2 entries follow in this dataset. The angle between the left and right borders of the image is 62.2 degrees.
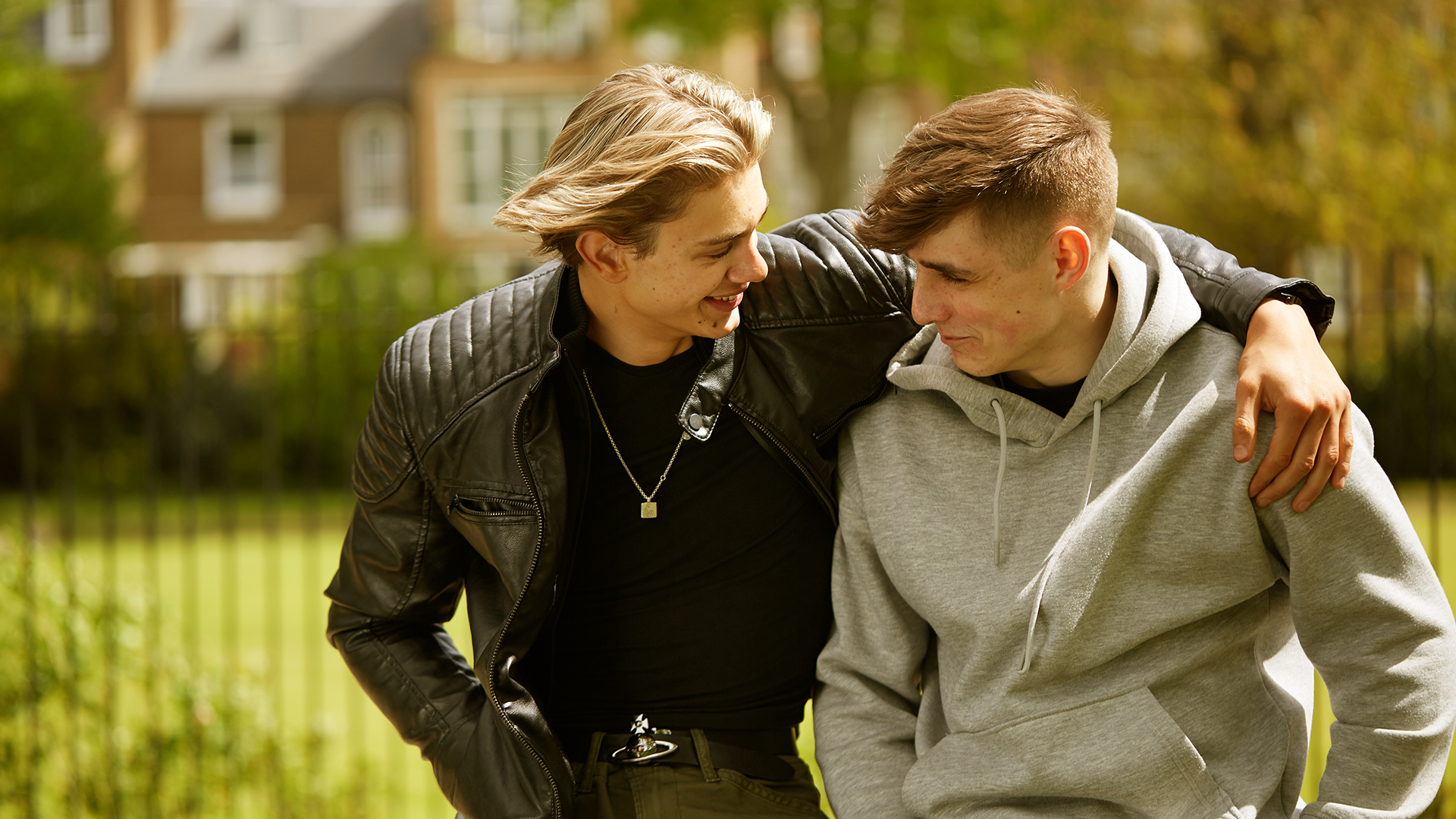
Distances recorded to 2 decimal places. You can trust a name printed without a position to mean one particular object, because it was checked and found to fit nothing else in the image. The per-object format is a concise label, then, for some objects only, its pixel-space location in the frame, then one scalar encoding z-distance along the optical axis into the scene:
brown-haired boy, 1.99
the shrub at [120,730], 4.76
